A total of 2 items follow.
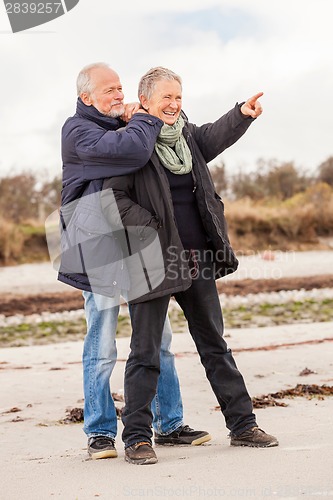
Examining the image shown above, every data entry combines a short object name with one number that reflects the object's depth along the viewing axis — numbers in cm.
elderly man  905
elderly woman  909
